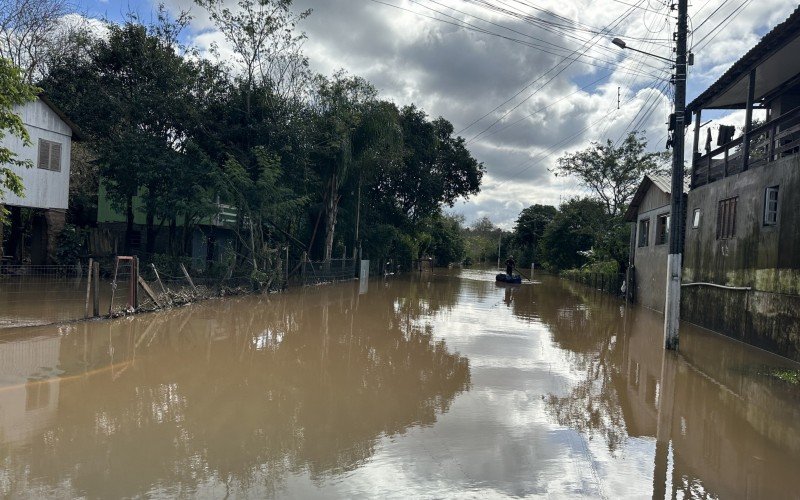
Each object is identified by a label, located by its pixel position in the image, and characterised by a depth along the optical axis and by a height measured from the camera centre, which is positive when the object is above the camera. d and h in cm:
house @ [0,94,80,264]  1936 +201
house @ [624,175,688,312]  2097 +91
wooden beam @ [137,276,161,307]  1348 -139
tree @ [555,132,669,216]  3556 +612
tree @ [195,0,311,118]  2348 +885
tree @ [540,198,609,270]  3900 +215
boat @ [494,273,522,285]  3419 -145
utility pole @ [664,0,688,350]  1188 +112
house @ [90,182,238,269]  2806 +14
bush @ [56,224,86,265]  2336 -64
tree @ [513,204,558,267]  6819 +342
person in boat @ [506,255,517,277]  3690 -71
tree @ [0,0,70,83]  2495 +870
